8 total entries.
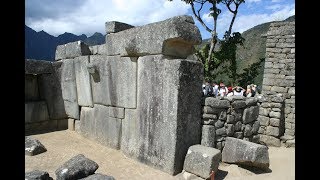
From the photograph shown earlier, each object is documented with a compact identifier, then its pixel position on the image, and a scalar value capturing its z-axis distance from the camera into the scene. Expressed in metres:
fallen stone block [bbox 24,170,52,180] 3.14
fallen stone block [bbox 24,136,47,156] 4.42
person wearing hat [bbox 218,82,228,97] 7.95
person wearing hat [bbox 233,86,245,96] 7.56
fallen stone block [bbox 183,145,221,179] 3.70
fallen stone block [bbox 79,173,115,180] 3.21
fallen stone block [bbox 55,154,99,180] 3.41
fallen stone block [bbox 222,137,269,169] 4.00
